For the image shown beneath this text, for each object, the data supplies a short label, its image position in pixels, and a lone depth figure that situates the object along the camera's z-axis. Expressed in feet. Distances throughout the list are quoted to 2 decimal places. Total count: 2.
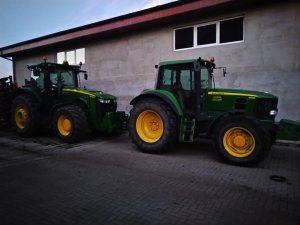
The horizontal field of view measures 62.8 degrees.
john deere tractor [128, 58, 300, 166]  16.38
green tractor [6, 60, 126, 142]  23.17
